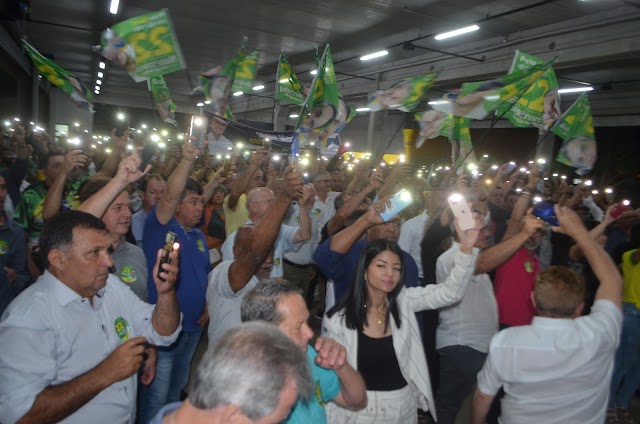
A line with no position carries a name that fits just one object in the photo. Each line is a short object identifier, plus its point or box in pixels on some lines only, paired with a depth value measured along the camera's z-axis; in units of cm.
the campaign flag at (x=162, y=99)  613
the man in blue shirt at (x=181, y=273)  317
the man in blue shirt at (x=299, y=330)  177
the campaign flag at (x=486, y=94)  561
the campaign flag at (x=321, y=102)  436
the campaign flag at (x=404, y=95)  692
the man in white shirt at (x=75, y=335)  165
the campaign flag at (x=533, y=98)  621
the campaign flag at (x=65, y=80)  540
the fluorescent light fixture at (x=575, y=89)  1609
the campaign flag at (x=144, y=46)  446
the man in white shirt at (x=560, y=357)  214
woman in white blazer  250
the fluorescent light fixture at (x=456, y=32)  1094
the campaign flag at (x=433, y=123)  746
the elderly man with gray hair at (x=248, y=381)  115
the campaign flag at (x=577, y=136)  615
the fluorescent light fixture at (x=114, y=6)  1120
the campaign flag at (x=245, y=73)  716
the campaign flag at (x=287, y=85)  713
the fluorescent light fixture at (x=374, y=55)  1470
